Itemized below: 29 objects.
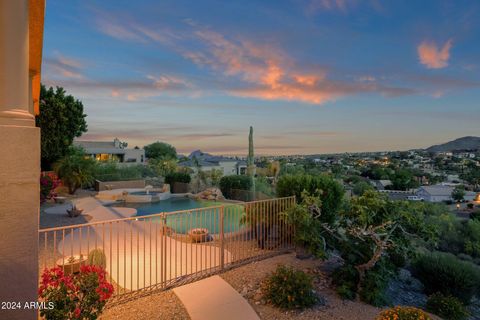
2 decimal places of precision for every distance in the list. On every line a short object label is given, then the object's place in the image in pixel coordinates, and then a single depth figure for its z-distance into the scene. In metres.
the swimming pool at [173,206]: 12.16
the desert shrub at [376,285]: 5.30
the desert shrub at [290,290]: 4.82
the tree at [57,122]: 17.58
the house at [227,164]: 47.20
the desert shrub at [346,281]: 5.36
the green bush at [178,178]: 21.39
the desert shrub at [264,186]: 17.05
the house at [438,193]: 28.27
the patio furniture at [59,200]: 14.40
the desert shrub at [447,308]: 5.79
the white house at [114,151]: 44.88
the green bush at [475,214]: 18.50
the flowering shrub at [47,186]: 13.34
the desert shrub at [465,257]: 10.13
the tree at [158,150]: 60.56
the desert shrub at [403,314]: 3.69
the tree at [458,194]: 28.83
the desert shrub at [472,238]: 11.12
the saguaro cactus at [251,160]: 16.84
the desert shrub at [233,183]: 18.44
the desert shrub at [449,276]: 7.05
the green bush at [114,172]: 22.08
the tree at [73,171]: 17.78
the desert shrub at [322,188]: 7.95
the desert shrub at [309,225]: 5.78
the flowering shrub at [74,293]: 3.32
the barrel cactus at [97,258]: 5.09
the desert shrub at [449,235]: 11.49
